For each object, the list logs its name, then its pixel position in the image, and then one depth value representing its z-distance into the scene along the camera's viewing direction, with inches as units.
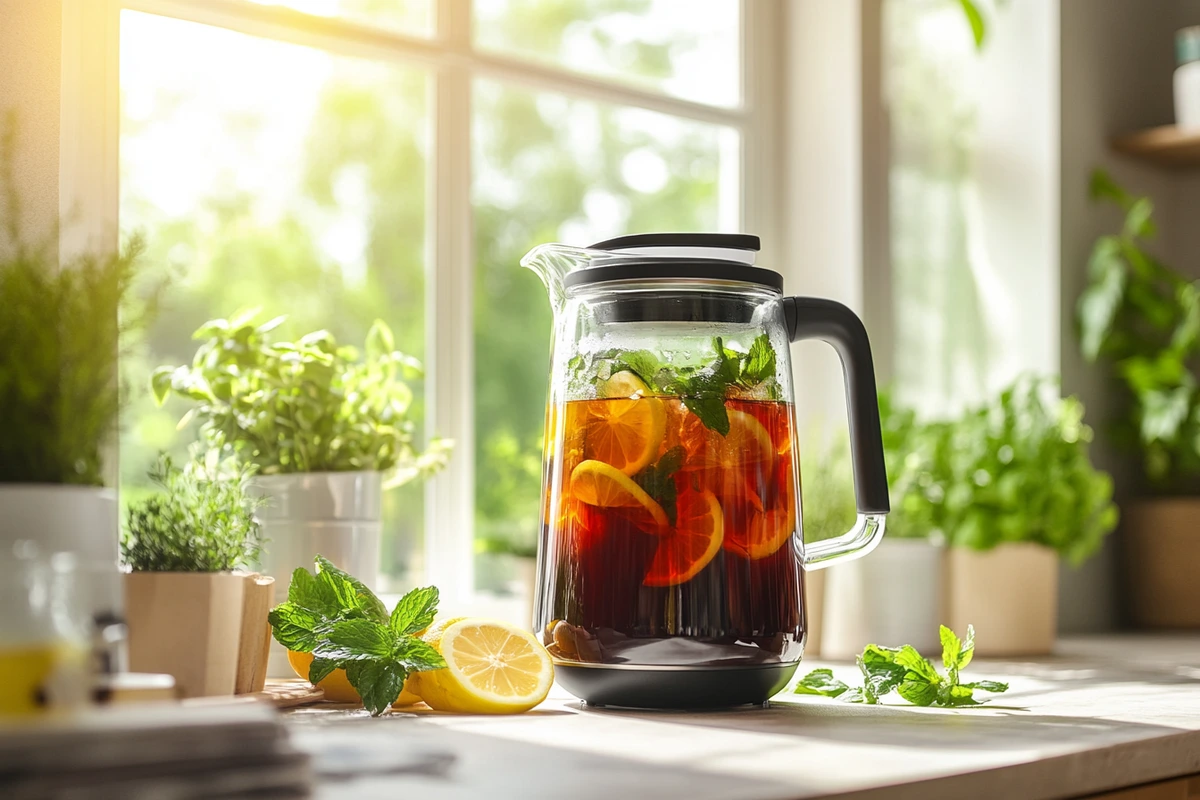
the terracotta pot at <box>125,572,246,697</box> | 36.3
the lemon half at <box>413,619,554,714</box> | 39.0
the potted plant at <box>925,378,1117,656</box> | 69.2
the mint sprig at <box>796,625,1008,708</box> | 41.9
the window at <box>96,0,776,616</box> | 61.7
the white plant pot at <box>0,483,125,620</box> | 29.3
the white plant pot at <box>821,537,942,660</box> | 64.8
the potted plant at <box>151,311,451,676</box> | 48.4
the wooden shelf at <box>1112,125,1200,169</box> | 87.0
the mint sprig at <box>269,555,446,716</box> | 37.9
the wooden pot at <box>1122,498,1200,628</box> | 85.7
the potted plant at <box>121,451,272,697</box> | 36.4
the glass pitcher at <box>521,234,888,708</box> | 37.4
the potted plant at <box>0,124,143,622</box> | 29.6
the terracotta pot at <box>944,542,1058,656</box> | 68.8
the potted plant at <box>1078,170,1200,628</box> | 83.9
